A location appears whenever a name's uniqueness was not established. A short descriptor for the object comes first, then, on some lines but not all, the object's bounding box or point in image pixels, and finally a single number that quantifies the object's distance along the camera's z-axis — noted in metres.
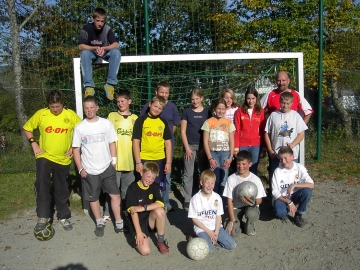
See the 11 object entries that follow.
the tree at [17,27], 7.19
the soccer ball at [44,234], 4.84
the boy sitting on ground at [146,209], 4.43
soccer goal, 6.61
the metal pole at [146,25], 6.89
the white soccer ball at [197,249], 4.19
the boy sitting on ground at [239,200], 4.82
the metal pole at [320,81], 7.91
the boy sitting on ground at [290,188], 5.04
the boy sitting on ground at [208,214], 4.46
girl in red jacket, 5.50
